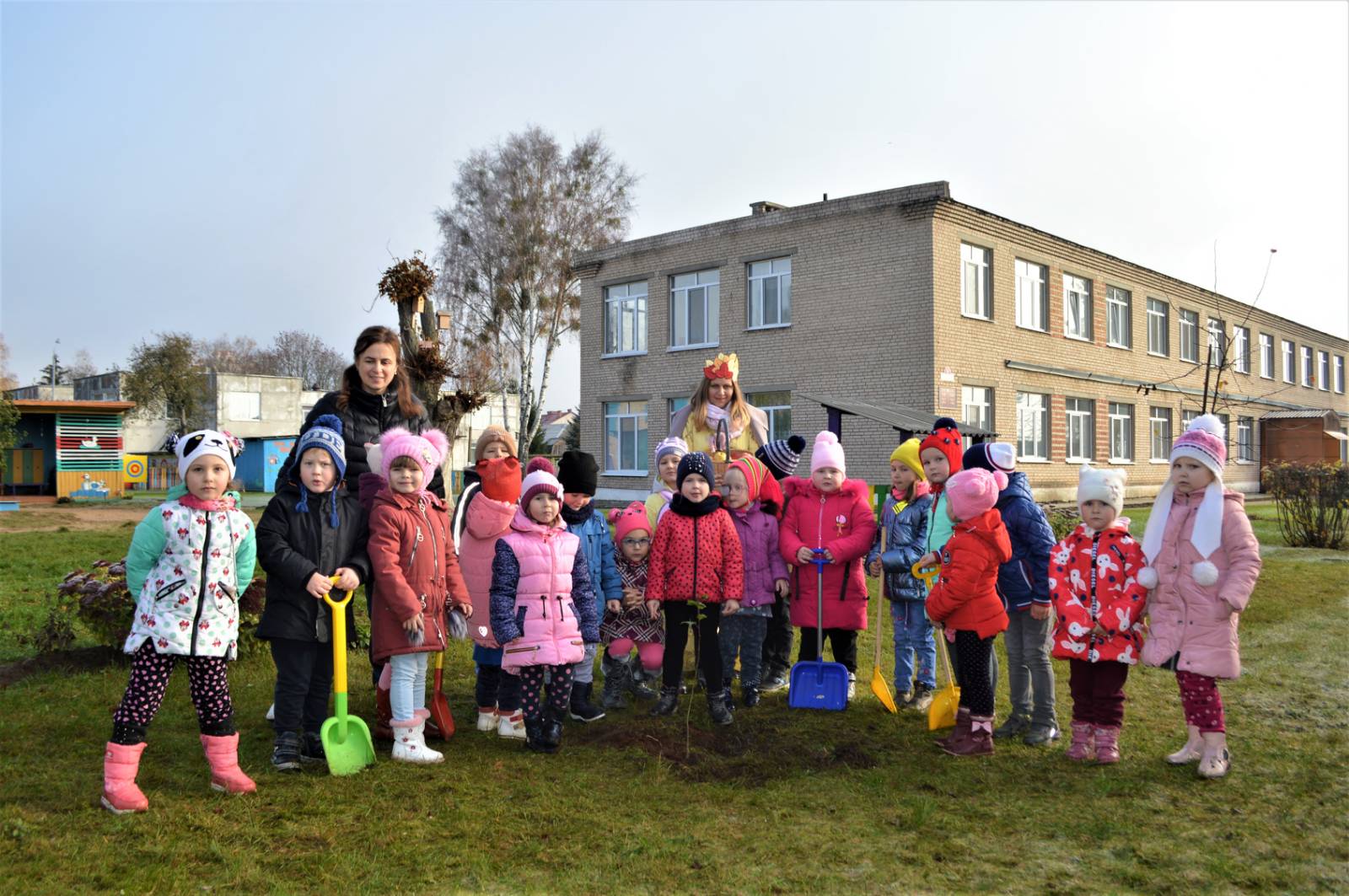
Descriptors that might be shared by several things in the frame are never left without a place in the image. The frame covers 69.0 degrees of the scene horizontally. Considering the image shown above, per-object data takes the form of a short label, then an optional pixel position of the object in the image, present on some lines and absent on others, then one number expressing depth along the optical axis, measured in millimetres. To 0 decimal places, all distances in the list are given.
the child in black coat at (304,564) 4523
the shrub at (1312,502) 15492
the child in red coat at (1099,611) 4906
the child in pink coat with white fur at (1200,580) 4637
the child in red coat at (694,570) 5676
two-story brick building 21766
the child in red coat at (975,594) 5121
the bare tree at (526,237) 34656
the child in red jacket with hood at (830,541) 6031
